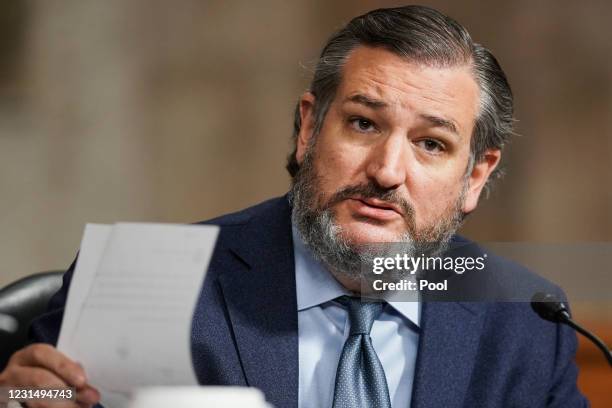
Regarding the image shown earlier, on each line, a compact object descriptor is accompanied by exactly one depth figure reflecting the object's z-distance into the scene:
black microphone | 4.89
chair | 5.08
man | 4.98
